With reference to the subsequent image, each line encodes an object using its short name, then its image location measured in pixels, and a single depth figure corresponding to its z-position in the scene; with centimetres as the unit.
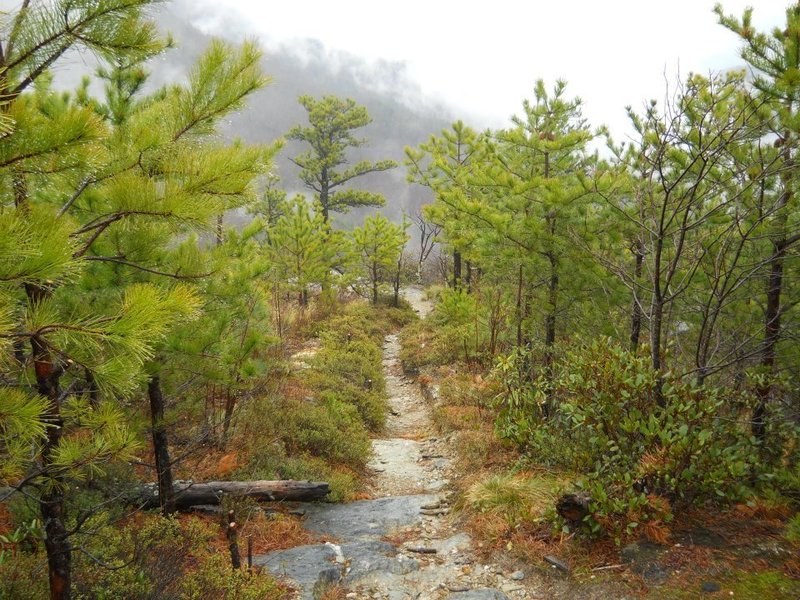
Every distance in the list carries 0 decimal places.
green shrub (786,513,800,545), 337
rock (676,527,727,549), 381
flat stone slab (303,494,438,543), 529
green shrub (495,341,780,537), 392
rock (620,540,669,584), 360
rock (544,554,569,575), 397
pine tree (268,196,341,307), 1577
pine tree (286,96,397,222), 2409
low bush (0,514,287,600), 310
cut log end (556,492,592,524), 422
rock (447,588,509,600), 382
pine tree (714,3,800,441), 425
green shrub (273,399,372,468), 719
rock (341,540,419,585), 439
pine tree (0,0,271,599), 203
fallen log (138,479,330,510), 500
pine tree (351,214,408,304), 1944
